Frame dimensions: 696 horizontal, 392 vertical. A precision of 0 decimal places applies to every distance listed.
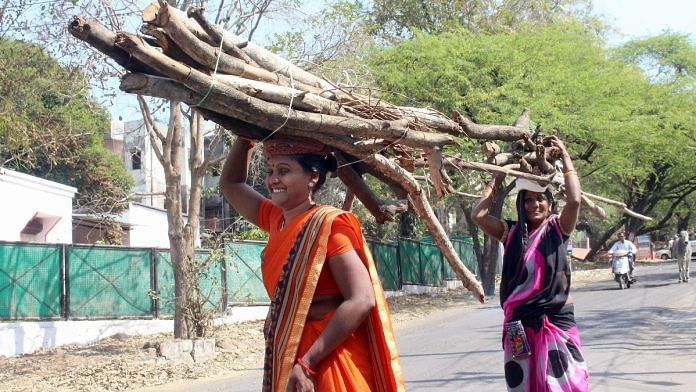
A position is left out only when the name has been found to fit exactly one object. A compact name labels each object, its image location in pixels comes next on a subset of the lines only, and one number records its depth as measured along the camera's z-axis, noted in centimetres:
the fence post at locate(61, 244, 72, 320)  1375
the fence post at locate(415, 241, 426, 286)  2583
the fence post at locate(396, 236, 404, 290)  2403
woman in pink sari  459
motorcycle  2231
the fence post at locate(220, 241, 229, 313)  1579
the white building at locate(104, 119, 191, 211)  3229
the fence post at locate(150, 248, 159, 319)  1519
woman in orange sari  293
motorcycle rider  2260
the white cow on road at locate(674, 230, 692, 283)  2356
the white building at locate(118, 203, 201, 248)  2569
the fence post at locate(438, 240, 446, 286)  2779
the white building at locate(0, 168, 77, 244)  1680
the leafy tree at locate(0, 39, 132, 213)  1066
